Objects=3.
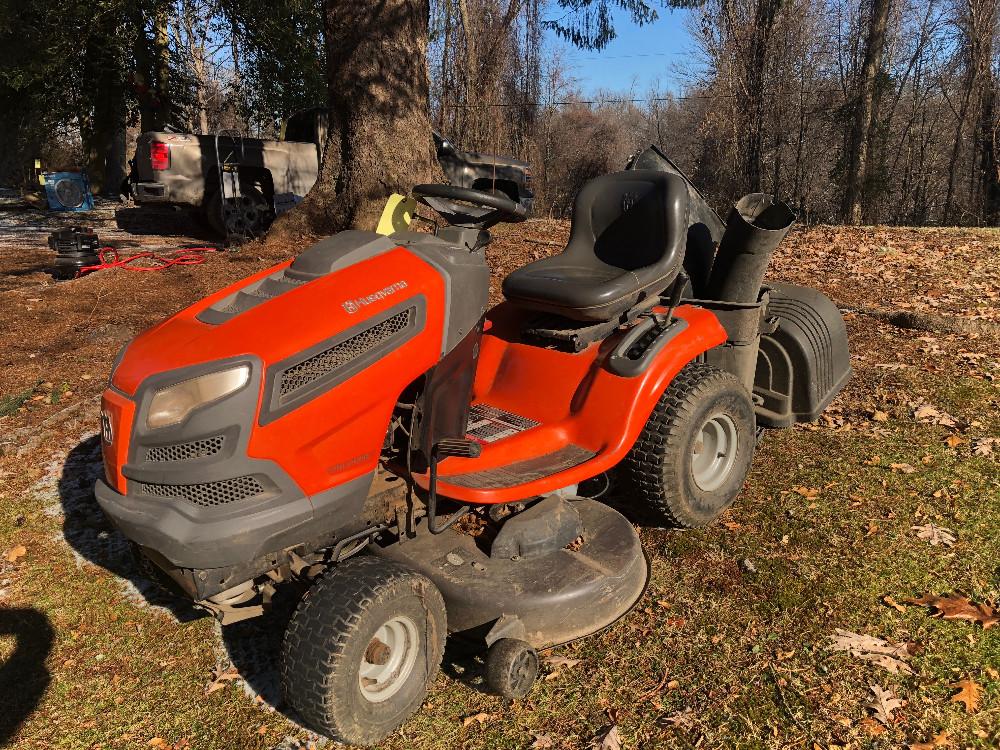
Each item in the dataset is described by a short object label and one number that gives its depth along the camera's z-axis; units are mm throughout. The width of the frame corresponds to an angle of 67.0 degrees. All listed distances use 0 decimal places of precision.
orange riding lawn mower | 2148
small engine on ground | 7520
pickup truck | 9961
